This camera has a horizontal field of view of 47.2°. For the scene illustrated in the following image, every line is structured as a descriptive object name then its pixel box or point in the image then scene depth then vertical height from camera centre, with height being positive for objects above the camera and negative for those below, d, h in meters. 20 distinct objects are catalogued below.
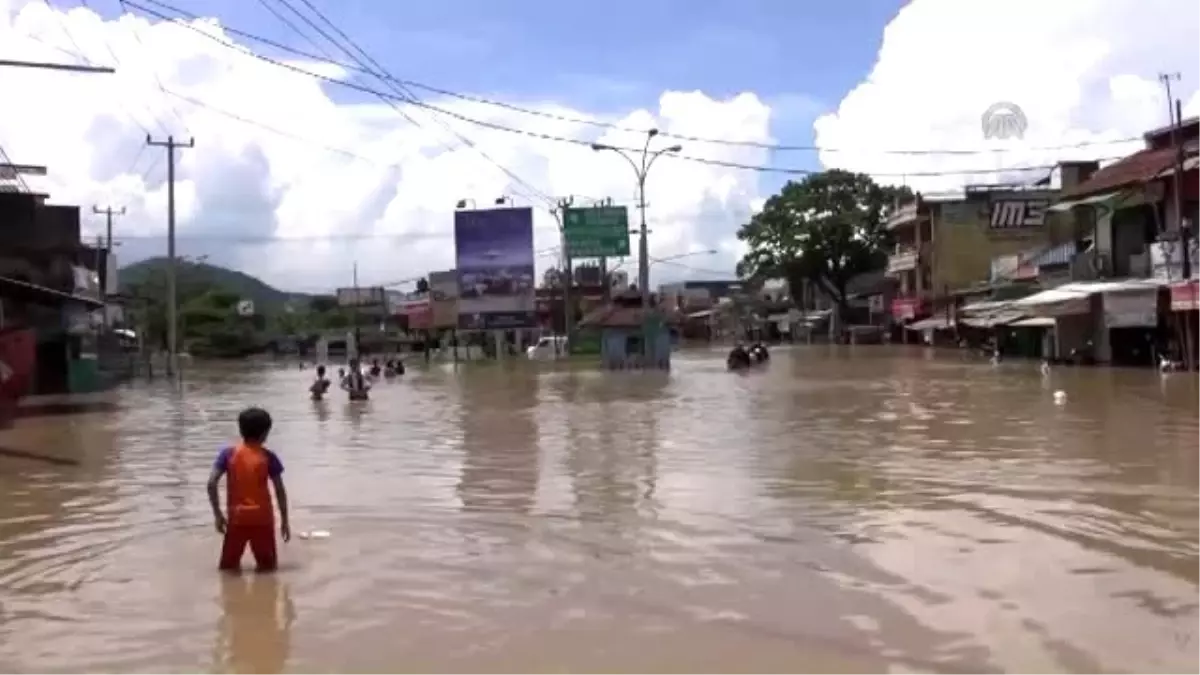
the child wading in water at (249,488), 9.58 -0.97
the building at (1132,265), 39.62 +1.74
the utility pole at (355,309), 133.38 +3.62
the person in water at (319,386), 33.69 -0.99
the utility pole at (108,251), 66.29 +5.40
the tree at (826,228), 88.62 +6.62
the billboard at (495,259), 67.00 +4.03
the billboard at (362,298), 137.12 +4.78
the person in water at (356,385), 33.31 -0.96
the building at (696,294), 132.25 +4.12
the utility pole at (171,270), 56.40 +3.39
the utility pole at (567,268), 60.04 +3.45
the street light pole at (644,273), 53.06 +2.59
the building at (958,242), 68.38 +4.45
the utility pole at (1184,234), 38.00 +2.33
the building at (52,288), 41.97 +2.17
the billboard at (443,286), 103.31 +4.31
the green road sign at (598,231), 59.12 +4.60
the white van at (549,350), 71.19 -0.57
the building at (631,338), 52.97 -0.06
